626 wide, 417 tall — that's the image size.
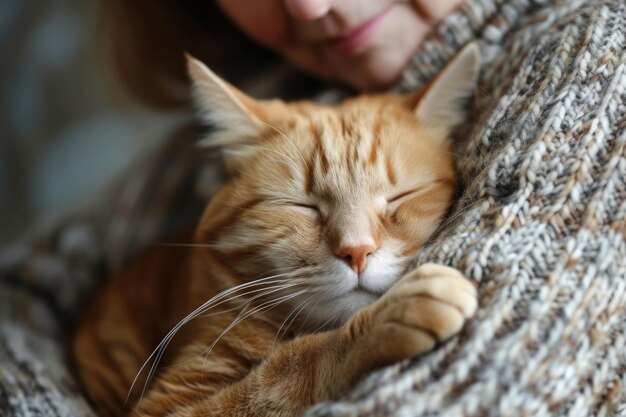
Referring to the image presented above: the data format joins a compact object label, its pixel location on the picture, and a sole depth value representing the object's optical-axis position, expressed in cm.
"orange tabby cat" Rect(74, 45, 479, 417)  30
